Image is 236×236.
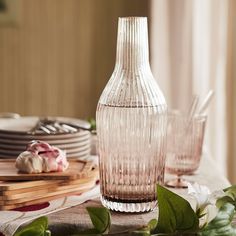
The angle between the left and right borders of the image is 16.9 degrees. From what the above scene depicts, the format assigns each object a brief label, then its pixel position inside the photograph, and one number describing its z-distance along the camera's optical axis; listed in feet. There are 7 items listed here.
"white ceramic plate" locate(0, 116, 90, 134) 4.95
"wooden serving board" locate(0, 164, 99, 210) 3.80
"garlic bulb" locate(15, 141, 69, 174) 3.94
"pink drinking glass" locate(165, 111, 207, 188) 4.59
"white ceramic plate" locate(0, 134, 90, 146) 4.58
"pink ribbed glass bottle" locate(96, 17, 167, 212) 3.78
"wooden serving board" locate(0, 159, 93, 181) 3.88
